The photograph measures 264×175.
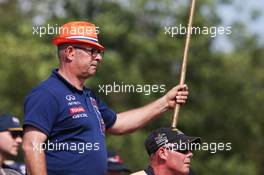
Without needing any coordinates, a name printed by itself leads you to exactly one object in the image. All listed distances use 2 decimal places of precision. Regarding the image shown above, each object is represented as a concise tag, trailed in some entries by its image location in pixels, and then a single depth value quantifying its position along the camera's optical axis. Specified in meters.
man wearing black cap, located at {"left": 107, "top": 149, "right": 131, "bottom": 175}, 20.89
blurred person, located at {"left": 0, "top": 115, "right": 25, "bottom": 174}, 19.53
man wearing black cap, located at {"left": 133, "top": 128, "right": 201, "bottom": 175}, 15.54
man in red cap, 14.58
